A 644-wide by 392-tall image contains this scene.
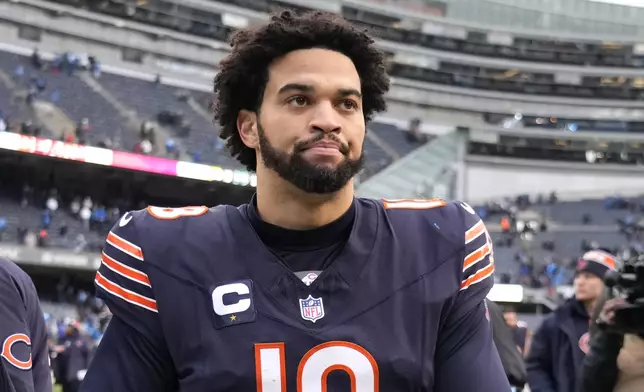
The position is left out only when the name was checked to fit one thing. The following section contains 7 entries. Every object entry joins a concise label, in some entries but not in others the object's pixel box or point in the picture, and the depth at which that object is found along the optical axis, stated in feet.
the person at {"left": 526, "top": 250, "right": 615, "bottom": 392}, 17.87
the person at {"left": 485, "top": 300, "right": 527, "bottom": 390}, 16.93
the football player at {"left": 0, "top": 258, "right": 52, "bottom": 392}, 11.12
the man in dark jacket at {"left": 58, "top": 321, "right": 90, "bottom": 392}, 37.29
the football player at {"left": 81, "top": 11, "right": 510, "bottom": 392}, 7.06
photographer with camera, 9.02
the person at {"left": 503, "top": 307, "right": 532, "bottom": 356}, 26.62
